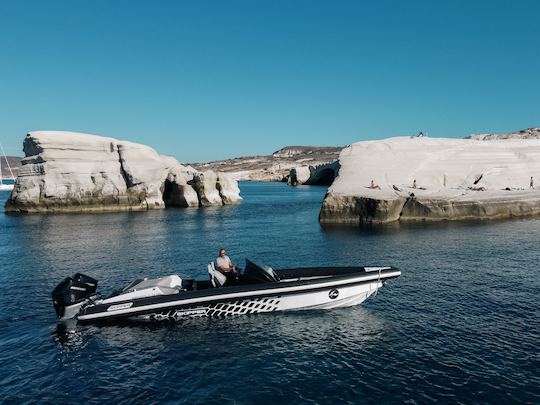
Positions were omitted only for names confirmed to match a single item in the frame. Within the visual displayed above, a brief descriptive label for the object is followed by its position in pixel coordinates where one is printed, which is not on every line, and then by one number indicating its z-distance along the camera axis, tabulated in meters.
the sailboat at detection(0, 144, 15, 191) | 148.76
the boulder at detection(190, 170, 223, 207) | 70.31
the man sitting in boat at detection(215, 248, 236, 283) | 18.48
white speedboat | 16.88
